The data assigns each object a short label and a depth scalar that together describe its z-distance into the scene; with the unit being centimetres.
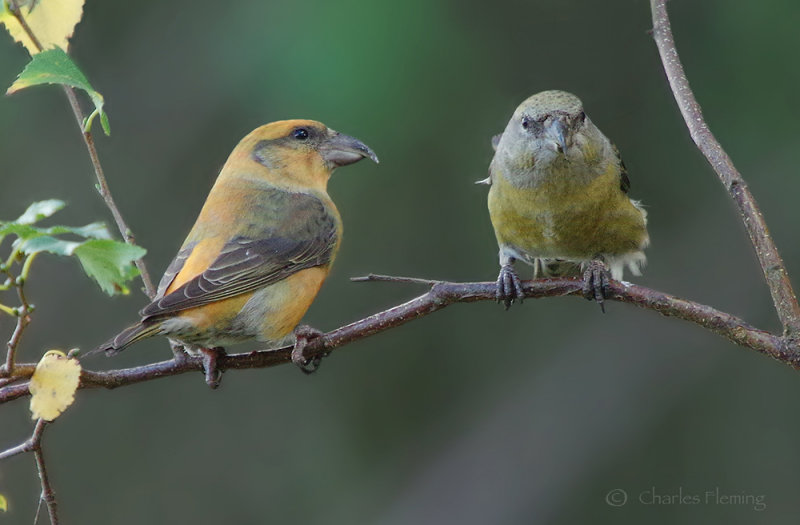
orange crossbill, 698
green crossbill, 809
